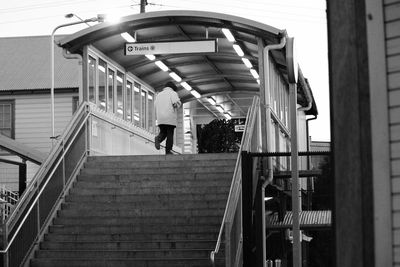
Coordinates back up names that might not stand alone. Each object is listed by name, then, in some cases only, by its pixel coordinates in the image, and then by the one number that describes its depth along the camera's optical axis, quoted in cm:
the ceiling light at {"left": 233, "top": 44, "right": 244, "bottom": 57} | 1893
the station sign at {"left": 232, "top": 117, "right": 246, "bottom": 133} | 2857
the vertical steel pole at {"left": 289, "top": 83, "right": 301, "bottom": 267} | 855
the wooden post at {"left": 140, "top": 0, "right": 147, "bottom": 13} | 4787
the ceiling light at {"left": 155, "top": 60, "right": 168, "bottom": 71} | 2134
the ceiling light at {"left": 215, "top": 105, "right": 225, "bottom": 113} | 2958
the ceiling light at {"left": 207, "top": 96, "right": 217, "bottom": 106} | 2788
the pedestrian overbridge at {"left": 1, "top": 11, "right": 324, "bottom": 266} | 1309
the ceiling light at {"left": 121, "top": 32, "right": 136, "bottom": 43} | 1841
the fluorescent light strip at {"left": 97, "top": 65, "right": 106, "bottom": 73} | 1946
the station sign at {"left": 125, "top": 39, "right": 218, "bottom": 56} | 1780
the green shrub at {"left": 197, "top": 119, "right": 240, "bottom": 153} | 3003
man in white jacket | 1850
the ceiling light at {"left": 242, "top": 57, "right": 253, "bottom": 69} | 2029
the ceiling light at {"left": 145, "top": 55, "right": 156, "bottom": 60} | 2048
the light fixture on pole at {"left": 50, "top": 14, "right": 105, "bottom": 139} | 2820
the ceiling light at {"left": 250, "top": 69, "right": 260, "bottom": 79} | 2192
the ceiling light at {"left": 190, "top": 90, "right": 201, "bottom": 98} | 2556
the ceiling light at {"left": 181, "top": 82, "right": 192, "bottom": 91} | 2420
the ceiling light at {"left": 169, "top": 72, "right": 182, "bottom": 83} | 2277
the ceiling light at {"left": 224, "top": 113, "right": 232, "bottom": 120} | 3117
